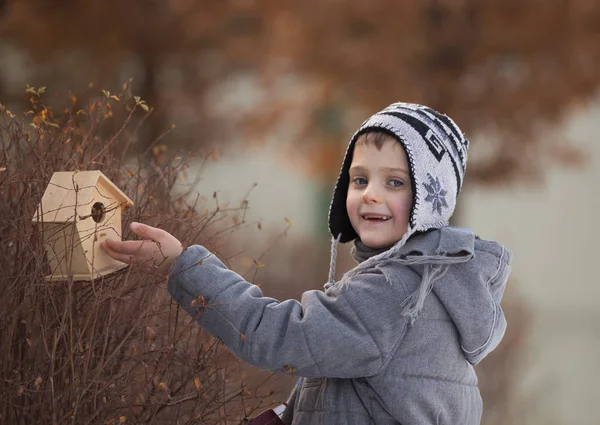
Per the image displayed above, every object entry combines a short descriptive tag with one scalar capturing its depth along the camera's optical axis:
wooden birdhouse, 4.57
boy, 4.78
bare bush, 4.51
